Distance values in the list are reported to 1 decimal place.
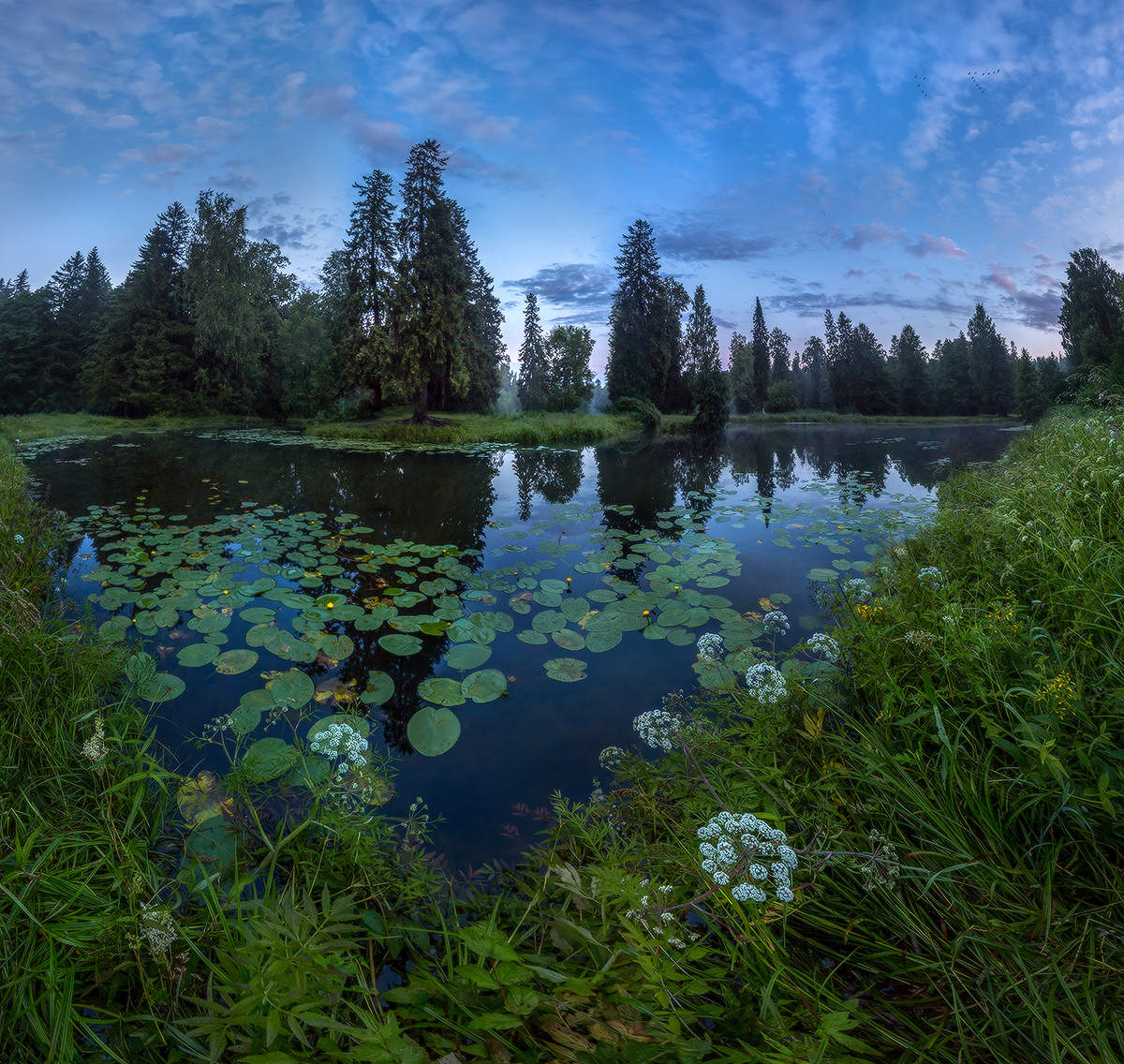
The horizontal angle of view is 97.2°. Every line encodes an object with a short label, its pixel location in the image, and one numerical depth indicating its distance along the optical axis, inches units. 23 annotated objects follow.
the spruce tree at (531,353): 1838.1
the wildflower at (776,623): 133.8
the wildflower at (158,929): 56.8
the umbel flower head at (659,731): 100.7
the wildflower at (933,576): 125.8
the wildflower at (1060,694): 72.8
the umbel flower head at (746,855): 50.7
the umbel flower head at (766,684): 101.3
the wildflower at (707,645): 119.3
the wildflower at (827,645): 117.8
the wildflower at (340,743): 85.4
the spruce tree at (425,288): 860.6
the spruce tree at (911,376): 1963.6
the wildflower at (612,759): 114.4
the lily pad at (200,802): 95.1
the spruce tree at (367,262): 972.6
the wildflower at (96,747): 84.4
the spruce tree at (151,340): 1222.3
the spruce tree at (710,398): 1119.6
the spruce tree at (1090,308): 1143.0
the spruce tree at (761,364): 2059.5
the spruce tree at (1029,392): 1321.4
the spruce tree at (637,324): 1326.3
